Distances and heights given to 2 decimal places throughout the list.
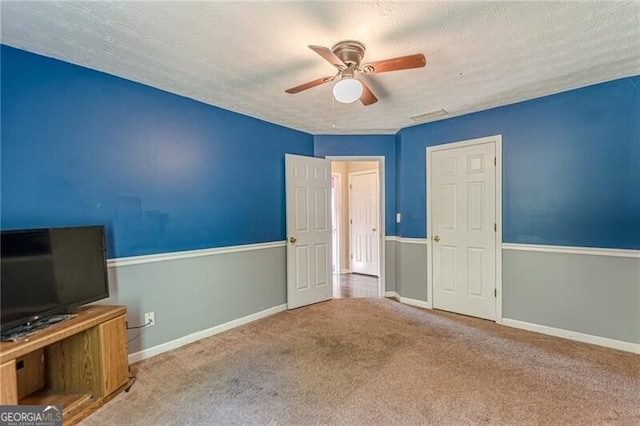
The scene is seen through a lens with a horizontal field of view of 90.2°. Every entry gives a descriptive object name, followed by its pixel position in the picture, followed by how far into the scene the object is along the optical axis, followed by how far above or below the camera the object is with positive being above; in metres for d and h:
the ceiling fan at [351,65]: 1.89 +0.88
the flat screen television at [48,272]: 1.72 -0.36
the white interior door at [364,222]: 5.87 -0.29
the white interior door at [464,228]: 3.47 -0.27
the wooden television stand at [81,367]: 1.97 -1.01
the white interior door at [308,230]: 4.00 -0.29
